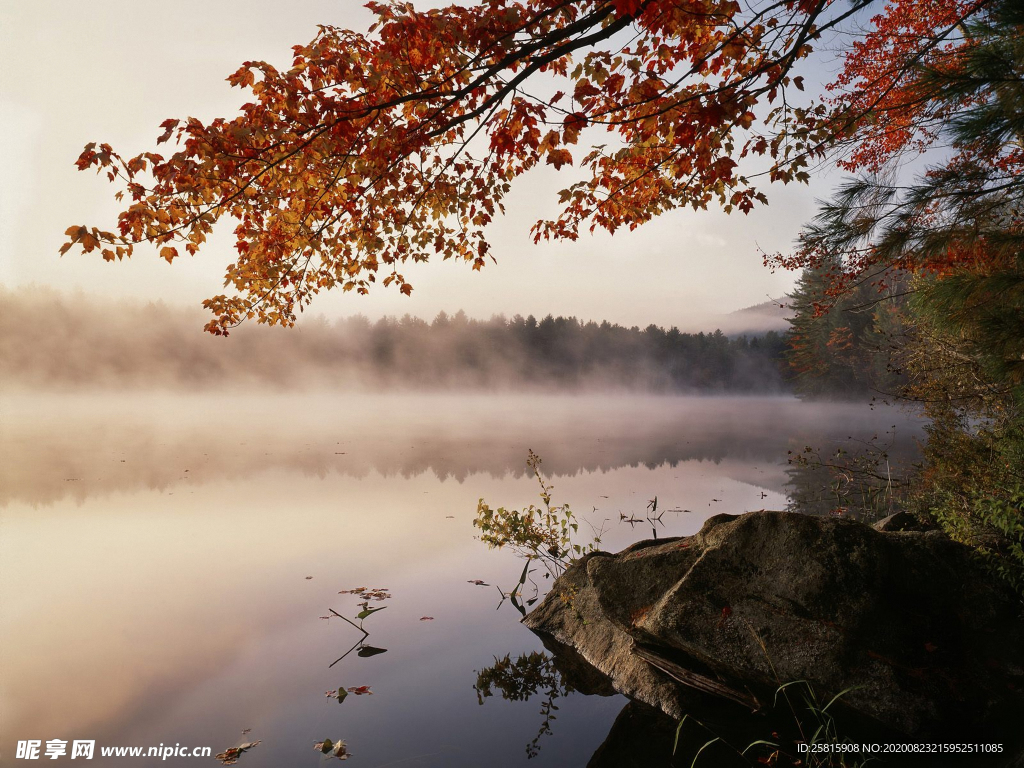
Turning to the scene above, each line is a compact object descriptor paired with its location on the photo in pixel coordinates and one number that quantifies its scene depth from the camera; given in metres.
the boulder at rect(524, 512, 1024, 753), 3.40
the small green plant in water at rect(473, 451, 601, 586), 5.98
